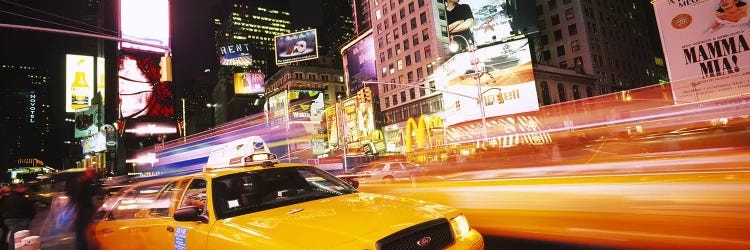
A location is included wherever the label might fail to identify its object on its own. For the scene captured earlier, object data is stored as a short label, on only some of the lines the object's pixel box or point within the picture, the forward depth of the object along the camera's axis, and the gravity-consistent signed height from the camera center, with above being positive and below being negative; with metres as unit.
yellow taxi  2.94 -0.48
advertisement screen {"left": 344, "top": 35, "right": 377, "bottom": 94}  68.12 +18.13
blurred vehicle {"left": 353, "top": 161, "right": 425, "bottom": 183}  16.49 -0.72
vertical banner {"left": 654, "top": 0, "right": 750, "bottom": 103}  12.10 +2.98
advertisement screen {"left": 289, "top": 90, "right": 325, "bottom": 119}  72.50 +12.44
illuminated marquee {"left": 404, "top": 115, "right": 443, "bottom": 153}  29.12 +1.48
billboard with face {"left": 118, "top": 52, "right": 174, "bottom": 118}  29.97 +7.73
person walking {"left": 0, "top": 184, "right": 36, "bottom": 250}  7.29 -0.39
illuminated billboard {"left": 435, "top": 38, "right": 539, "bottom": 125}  36.03 +6.68
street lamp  26.78 +3.83
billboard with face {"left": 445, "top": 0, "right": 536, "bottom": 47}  41.75 +14.83
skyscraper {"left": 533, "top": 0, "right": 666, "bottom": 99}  53.41 +14.69
